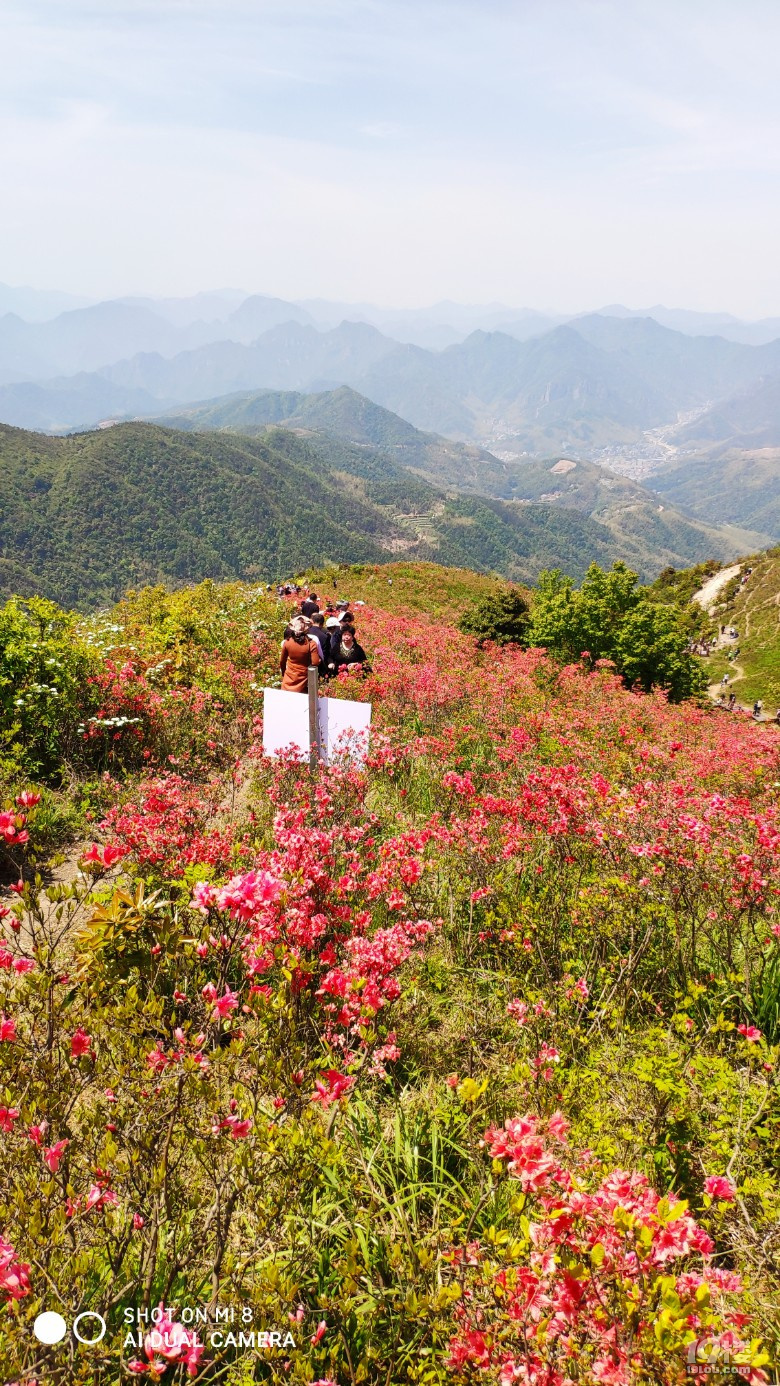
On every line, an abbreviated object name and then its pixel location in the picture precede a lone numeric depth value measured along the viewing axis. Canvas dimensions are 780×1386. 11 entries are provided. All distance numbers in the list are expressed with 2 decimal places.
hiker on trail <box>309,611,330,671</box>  8.20
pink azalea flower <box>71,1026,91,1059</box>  2.31
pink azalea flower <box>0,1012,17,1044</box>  2.33
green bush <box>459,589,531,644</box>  21.77
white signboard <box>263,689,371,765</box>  6.20
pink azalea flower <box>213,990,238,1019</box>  2.38
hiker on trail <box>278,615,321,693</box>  7.66
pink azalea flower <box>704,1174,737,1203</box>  2.17
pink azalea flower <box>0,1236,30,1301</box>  1.69
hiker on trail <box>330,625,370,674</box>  9.34
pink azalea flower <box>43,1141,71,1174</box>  2.02
